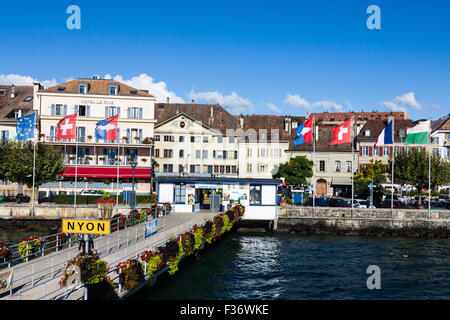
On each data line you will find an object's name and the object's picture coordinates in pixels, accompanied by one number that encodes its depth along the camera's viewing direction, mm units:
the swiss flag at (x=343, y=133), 39531
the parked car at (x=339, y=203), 51719
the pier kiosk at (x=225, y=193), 42875
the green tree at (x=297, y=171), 62156
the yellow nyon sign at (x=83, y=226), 15258
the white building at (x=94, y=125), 61500
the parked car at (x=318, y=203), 52531
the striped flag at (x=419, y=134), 40125
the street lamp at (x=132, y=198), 31650
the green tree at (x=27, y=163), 47594
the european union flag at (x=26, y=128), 38156
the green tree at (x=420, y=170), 57656
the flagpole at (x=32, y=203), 45678
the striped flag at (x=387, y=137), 40812
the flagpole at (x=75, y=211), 45625
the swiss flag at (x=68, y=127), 41000
